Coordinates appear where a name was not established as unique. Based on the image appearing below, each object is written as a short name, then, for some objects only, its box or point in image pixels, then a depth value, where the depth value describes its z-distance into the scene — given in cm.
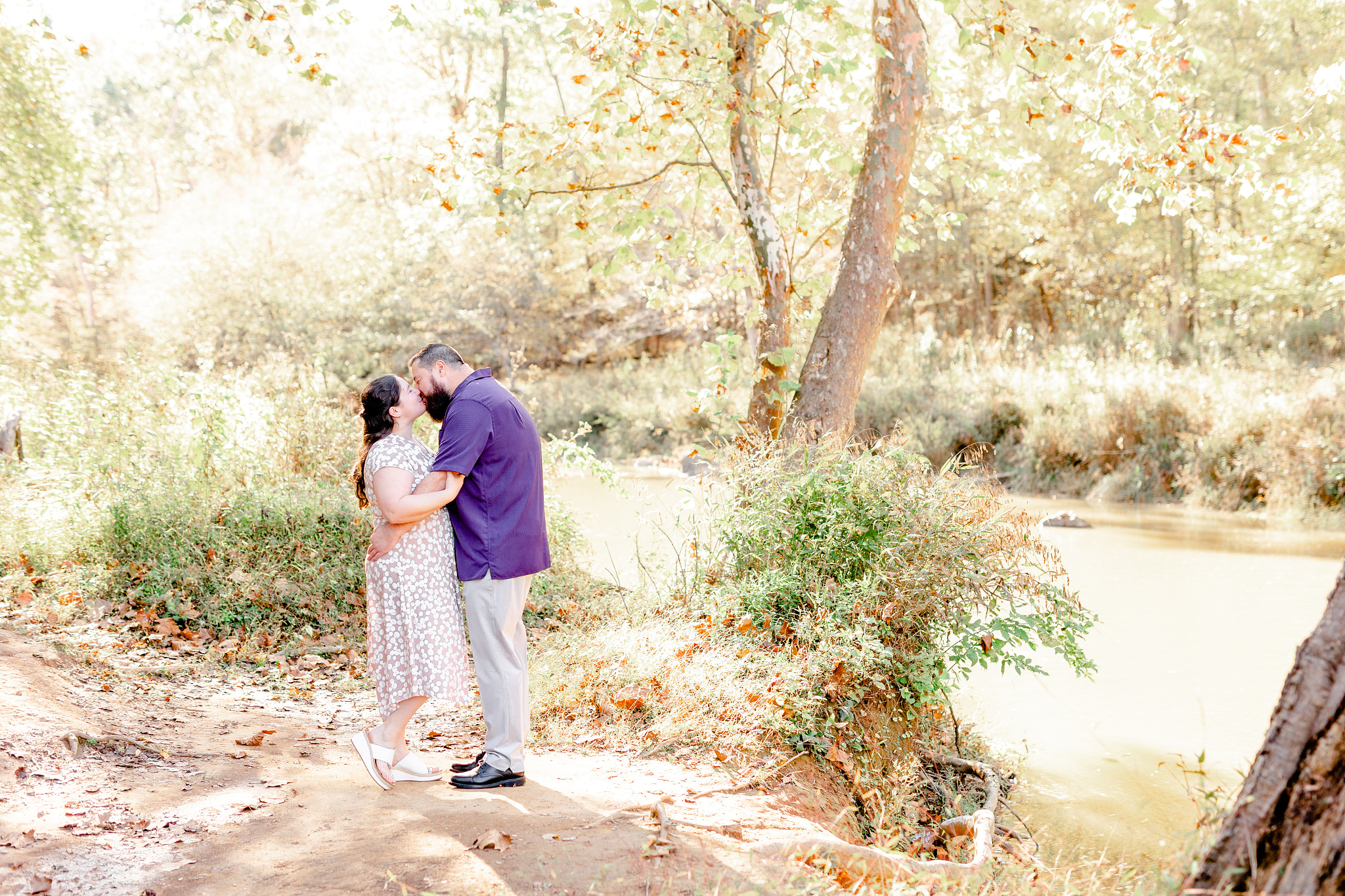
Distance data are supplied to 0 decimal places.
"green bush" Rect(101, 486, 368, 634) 767
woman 420
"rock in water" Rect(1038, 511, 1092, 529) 1427
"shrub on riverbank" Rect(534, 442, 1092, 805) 512
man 413
